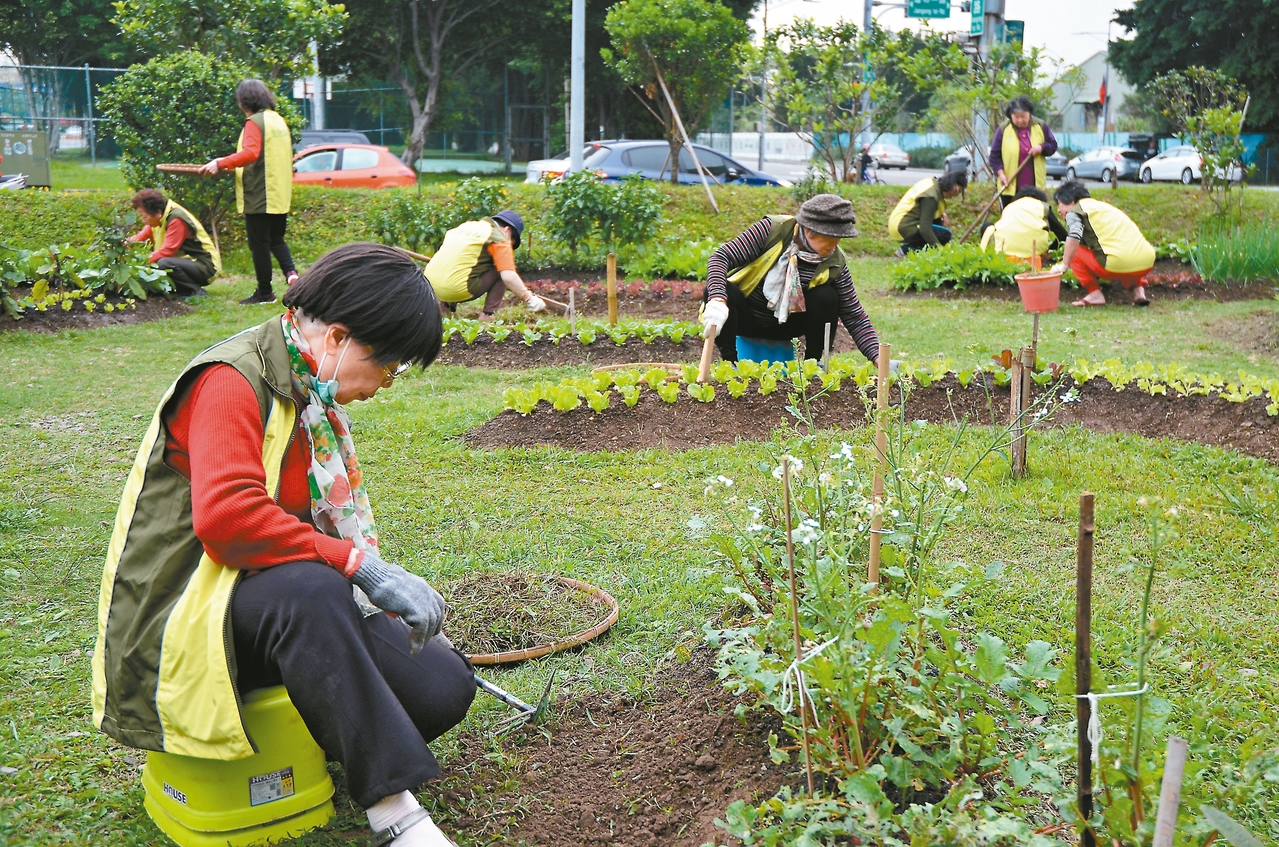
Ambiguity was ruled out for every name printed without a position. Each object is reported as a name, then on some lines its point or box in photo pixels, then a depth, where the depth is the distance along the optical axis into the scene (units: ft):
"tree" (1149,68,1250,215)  37.14
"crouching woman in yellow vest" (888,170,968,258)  36.29
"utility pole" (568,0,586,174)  48.01
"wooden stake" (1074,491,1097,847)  5.04
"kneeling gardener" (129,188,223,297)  30.35
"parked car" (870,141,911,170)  122.31
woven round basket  9.57
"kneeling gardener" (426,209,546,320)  24.93
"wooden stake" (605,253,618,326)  24.21
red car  53.01
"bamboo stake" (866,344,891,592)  7.50
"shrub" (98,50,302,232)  34.73
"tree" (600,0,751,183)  45.42
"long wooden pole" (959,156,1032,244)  35.88
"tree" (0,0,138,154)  95.91
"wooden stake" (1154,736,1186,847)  4.61
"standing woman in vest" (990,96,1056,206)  34.19
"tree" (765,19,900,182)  45.03
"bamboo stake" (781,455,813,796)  6.23
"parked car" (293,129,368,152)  69.56
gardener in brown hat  16.02
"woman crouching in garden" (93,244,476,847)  6.33
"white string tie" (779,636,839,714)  6.28
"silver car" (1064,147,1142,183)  99.76
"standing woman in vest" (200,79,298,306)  28.37
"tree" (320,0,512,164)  85.20
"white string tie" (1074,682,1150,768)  5.29
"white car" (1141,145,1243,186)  90.31
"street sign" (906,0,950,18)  61.26
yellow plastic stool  6.69
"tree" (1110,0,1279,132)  93.09
